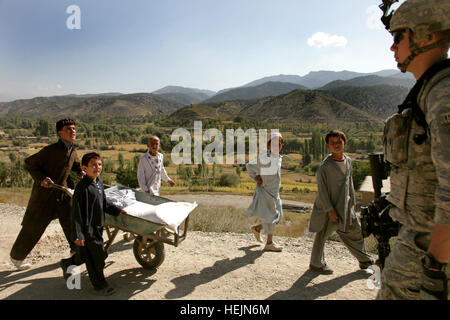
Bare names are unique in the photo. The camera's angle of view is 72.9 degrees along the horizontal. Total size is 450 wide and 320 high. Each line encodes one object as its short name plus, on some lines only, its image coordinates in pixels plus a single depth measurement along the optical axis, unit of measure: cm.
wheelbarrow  351
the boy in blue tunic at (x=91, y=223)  324
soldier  142
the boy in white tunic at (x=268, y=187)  497
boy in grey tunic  390
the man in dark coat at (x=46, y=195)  399
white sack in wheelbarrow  344
